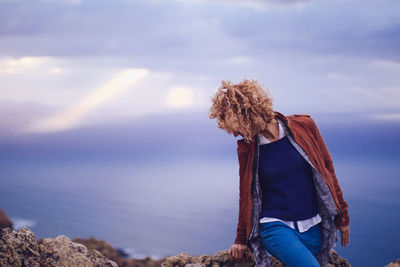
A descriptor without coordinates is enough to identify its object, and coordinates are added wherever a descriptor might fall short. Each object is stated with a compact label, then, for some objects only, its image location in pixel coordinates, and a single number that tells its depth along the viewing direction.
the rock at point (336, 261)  4.00
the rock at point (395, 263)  4.24
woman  3.10
